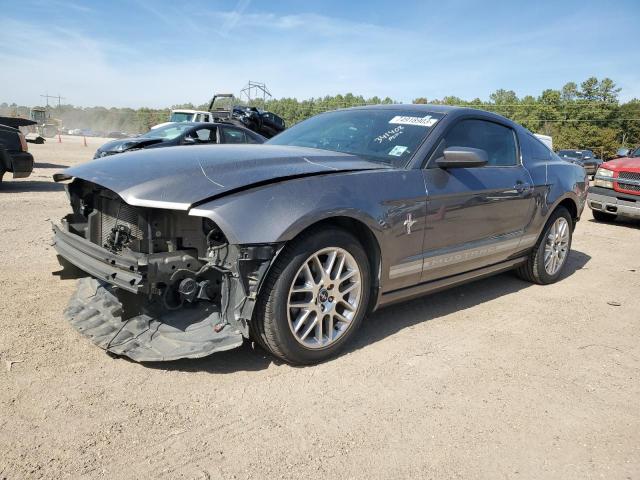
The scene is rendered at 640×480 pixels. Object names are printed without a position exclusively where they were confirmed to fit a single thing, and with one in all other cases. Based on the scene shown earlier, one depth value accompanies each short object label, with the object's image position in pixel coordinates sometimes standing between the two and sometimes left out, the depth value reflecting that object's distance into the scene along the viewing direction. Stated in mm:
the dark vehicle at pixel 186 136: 10695
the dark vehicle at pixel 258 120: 16781
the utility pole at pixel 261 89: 26670
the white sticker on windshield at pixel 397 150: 3420
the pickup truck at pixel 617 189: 9031
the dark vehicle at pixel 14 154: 8867
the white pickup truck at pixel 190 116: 18734
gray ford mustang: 2576
